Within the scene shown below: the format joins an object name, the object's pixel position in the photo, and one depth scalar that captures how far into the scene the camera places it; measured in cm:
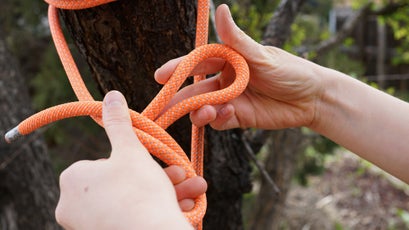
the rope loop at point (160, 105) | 64
